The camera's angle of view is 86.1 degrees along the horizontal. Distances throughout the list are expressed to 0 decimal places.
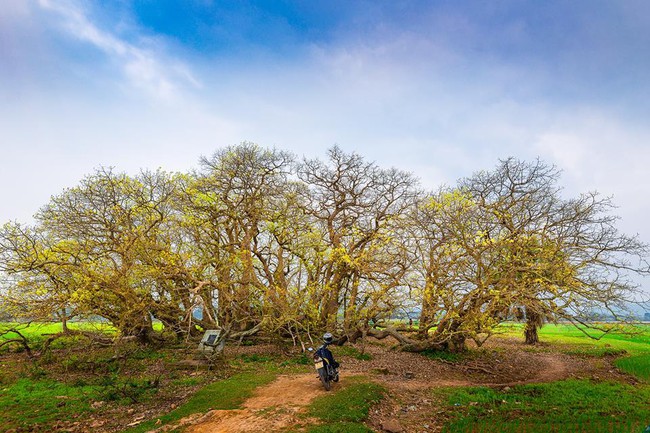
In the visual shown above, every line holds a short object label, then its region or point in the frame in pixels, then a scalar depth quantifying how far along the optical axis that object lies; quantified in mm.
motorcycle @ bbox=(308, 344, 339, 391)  10531
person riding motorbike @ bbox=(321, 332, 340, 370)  10500
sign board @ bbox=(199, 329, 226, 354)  14031
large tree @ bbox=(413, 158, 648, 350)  13734
